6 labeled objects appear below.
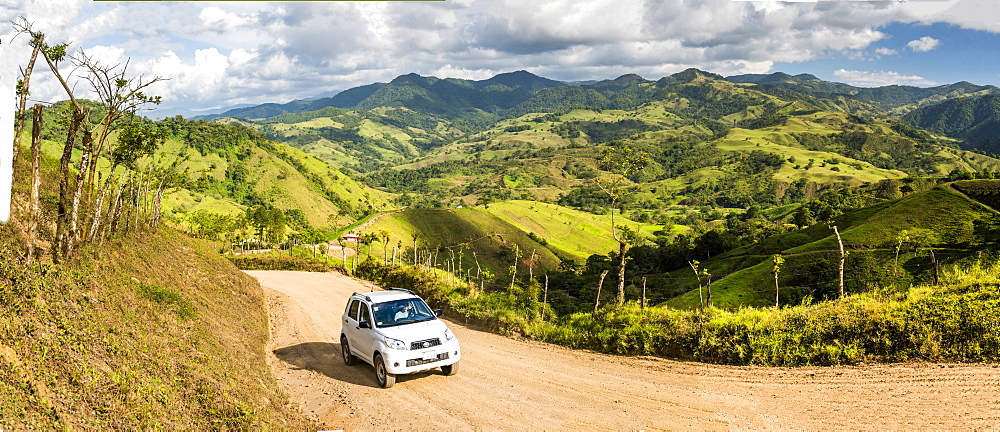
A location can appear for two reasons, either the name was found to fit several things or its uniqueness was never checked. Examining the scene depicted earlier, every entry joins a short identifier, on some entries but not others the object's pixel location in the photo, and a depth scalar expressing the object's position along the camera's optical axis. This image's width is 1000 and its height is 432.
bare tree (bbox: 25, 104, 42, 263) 10.53
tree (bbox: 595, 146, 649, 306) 21.59
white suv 12.38
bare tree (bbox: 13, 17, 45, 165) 9.98
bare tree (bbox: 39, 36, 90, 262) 10.99
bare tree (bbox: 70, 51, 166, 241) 12.55
